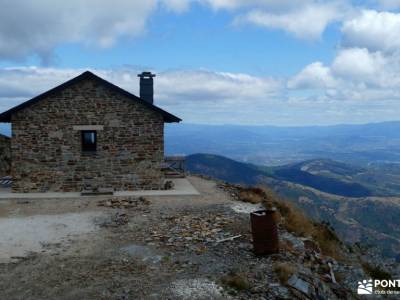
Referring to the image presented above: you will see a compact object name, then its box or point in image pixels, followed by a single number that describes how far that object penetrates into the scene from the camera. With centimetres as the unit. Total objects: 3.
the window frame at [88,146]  2028
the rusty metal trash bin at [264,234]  1123
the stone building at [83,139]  1986
